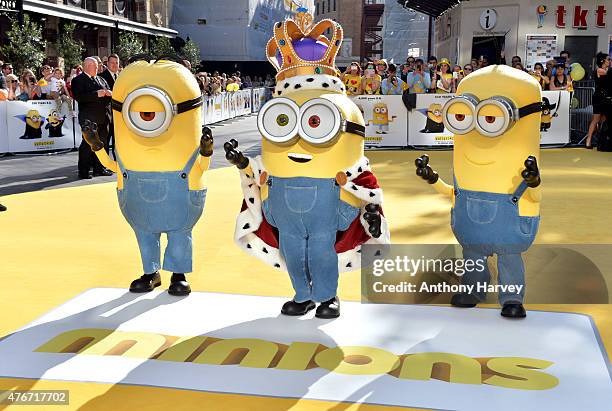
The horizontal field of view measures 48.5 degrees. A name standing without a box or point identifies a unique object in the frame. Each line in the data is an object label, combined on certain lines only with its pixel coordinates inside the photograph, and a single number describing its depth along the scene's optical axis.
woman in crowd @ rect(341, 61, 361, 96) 15.84
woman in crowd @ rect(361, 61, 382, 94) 15.62
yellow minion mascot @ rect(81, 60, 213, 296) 4.65
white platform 3.49
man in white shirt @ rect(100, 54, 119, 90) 10.17
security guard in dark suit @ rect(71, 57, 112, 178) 9.68
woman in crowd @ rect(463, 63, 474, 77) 17.09
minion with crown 4.18
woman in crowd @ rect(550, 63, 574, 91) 15.11
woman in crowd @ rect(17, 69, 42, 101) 13.86
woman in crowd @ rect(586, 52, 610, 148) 13.06
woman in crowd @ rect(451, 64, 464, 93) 16.41
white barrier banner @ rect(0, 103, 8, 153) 13.23
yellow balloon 17.17
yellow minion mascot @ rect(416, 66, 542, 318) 4.36
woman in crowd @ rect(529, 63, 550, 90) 15.16
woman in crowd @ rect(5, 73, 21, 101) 13.72
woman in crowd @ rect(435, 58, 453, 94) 15.75
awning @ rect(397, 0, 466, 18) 30.23
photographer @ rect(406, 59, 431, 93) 15.83
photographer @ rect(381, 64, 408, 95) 15.65
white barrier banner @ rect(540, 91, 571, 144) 14.57
